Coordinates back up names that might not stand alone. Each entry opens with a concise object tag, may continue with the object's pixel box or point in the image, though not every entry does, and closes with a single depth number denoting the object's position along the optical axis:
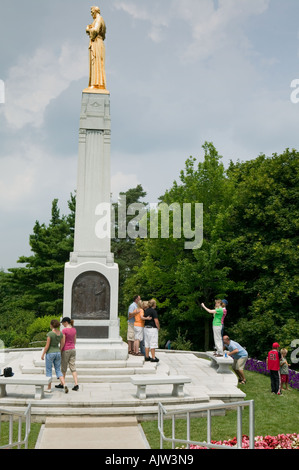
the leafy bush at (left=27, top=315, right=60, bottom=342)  24.27
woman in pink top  10.27
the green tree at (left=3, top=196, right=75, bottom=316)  34.06
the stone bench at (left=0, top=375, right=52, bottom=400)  9.35
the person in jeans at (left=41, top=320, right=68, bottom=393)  10.11
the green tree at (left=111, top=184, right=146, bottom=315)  42.06
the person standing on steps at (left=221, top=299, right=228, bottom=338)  13.59
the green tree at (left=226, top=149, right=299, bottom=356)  22.30
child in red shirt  11.80
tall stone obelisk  13.47
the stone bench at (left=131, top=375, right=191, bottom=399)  9.51
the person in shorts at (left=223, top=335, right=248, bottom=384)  12.81
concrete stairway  11.66
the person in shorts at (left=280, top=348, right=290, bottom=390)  12.71
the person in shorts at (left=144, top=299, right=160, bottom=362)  13.26
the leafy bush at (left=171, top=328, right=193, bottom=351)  22.38
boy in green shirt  13.47
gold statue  15.51
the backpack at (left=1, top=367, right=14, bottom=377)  10.48
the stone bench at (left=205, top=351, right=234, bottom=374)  13.11
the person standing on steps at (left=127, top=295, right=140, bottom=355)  13.79
